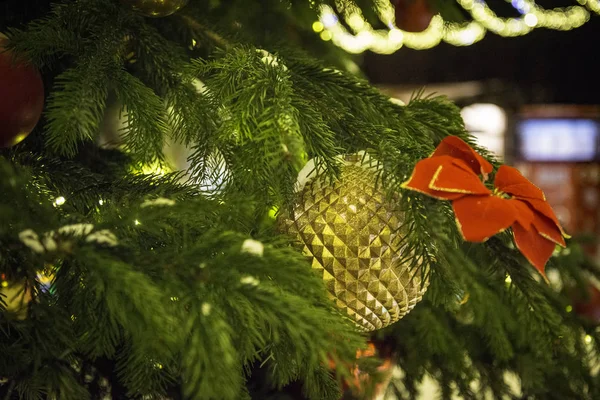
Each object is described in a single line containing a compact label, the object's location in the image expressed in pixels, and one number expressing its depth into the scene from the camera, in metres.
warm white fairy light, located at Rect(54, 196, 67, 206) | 0.48
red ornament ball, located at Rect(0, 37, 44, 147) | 0.48
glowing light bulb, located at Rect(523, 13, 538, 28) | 2.01
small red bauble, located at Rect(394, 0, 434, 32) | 0.75
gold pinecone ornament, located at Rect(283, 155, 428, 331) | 0.45
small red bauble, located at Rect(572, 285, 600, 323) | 0.79
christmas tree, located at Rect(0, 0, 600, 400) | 0.34
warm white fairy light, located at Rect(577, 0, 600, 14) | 1.85
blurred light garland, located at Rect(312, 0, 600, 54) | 1.81
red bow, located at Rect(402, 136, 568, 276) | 0.38
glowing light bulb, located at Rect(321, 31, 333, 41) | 0.96
